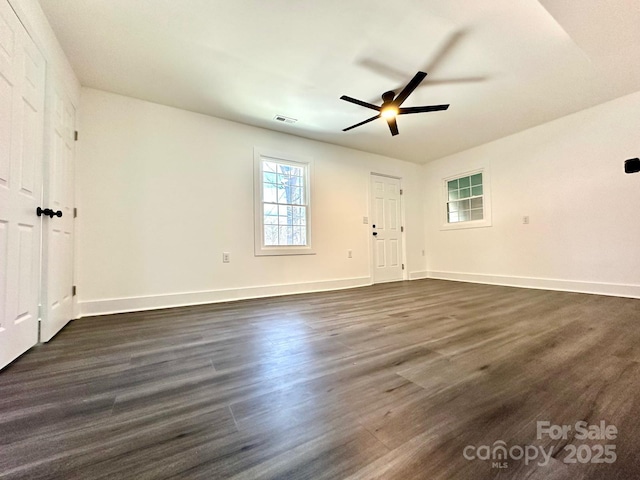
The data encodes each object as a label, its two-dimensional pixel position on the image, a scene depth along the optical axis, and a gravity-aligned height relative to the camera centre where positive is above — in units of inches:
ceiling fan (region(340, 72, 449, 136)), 106.2 +61.5
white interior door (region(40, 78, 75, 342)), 80.6 +14.0
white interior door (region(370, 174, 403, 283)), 201.2 +14.1
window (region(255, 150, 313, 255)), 152.9 +26.6
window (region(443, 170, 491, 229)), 190.1 +33.8
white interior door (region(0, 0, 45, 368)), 60.4 +18.4
